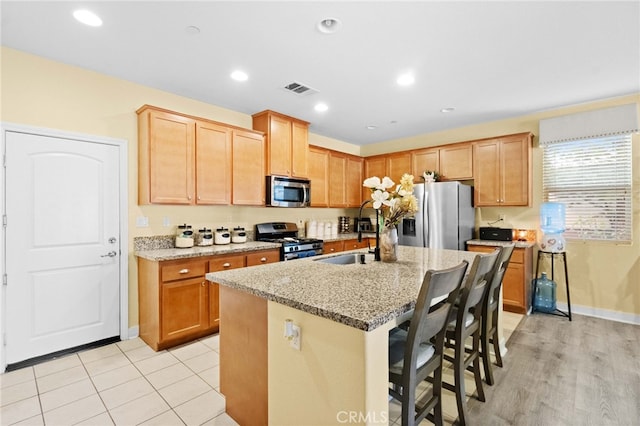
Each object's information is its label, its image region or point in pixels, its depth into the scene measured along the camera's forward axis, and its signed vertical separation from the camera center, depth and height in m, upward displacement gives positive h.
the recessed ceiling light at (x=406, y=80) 3.09 +1.38
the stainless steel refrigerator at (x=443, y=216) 4.38 -0.05
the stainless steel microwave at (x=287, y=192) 4.14 +0.31
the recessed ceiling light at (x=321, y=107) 3.91 +1.39
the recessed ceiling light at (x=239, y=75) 3.02 +1.39
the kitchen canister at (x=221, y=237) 3.76 -0.28
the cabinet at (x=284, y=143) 4.17 +1.01
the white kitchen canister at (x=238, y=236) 3.99 -0.28
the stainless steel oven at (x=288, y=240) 3.96 -0.36
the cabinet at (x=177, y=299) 2.92 -0.85
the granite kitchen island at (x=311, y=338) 1.19 -0.57
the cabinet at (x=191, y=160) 3.17 +0.62
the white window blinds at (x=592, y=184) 3.68 +0.35
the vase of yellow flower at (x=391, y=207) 2.30 +0.05
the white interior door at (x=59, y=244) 2.61 -0.26
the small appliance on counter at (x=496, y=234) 4.26 -0.30
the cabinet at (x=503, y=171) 4.14 +0.58
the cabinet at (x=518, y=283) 3.88 -0.91
